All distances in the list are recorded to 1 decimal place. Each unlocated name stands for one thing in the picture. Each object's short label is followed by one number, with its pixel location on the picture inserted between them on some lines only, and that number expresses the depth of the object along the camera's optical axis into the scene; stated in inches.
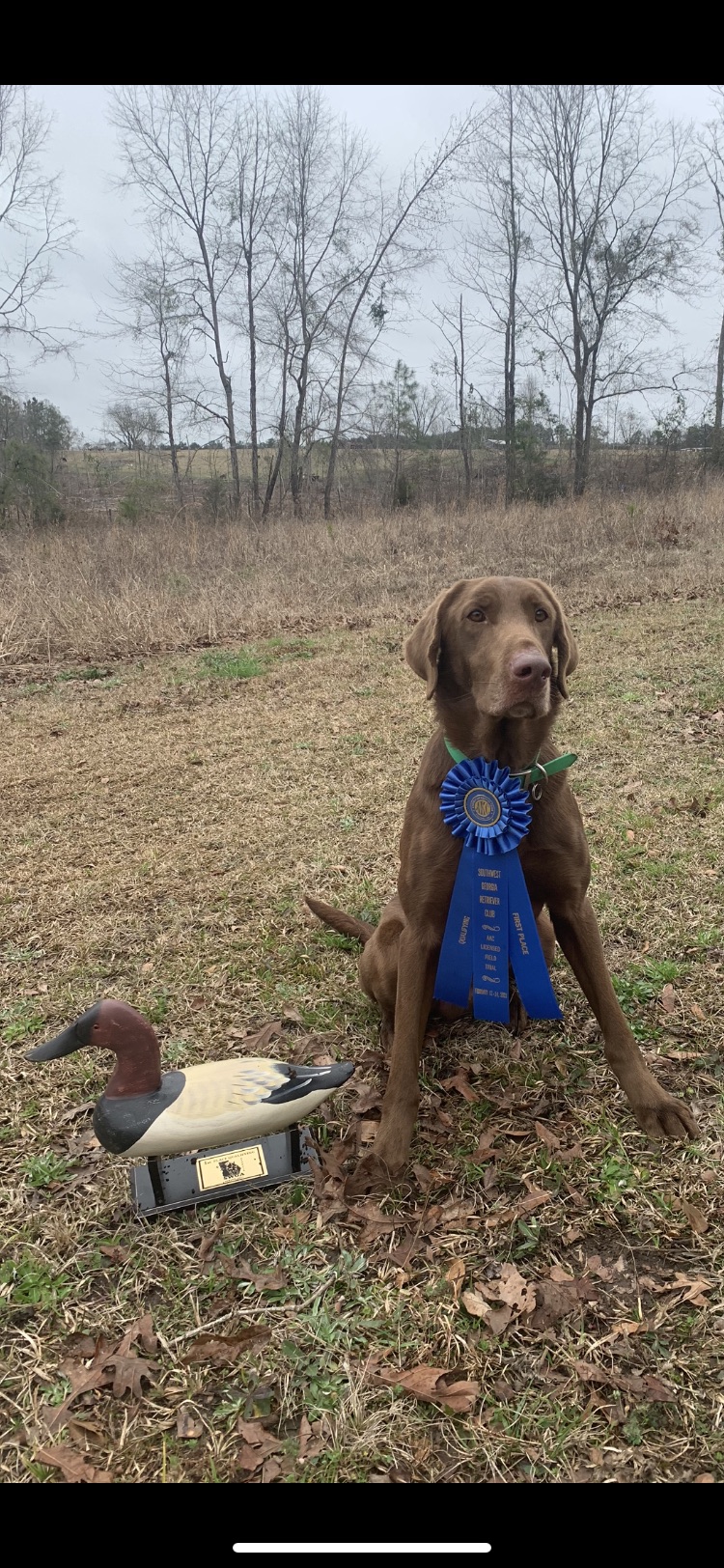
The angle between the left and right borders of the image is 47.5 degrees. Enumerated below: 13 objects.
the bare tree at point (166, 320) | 784.9
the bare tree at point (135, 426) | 906.1
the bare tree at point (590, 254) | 812.0
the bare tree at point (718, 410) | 826.8
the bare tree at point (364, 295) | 784.3
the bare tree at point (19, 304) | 581.3
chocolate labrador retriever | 83.7
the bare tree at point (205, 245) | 767.1
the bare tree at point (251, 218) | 770.2
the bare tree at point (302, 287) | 766.5
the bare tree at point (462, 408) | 933.8
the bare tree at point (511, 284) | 832.9
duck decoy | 72.5
